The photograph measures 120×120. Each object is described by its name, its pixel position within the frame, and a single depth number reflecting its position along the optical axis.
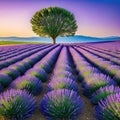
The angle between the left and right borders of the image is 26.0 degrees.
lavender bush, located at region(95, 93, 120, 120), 3.28
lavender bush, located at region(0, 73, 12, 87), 6.38
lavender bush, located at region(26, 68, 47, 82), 7.04
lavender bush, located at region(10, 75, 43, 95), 5.39
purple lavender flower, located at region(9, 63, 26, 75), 8.43
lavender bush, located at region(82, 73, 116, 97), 5.17
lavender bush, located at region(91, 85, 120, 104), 4.29
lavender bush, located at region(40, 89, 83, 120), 3.70
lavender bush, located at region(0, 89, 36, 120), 3.69
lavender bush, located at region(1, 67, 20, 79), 7.40
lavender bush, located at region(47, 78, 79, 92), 4.97
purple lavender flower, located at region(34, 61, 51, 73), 8.77
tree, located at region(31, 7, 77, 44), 45.75
